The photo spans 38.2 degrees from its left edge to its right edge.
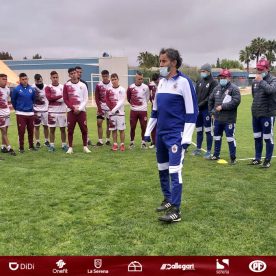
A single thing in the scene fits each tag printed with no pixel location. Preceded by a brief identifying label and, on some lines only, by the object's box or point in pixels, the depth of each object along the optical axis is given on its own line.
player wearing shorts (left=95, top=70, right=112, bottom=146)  11.10
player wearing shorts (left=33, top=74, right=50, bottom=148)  10.94
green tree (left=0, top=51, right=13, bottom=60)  92.56
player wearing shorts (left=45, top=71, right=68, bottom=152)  10.41
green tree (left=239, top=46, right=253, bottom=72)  100.44
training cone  8.75
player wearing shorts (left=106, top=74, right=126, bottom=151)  10.54
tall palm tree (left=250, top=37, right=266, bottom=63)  98.50
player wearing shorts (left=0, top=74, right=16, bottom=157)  9.97
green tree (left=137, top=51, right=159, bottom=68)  81.19
